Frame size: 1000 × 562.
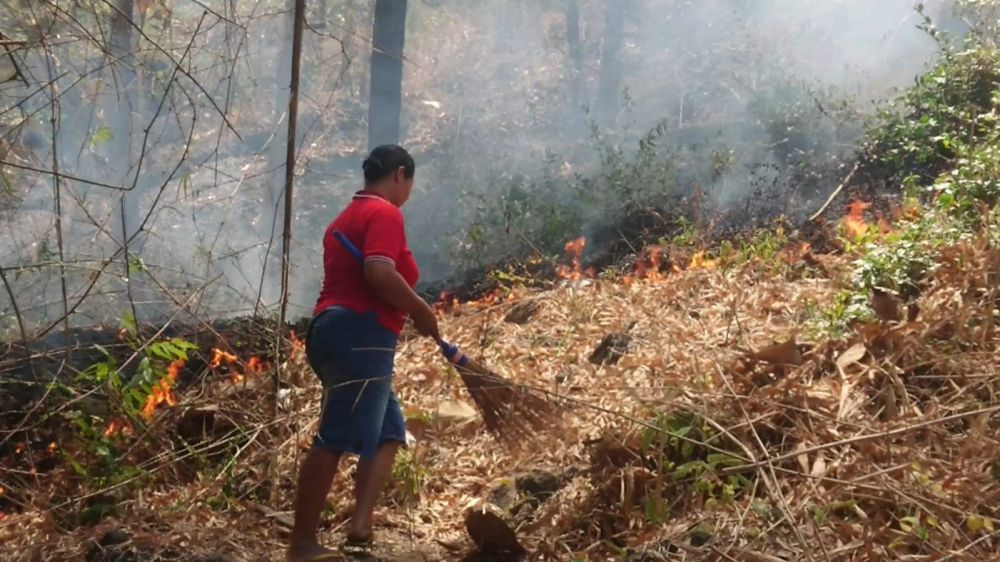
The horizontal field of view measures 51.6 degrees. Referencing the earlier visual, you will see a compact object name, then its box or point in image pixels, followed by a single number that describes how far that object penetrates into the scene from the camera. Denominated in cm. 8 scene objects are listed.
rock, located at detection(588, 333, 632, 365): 596
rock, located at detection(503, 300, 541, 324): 757
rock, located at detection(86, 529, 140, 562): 434
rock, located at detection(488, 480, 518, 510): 480
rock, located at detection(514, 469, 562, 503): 475
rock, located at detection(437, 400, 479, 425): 568
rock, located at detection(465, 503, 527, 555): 421
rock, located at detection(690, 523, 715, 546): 389
